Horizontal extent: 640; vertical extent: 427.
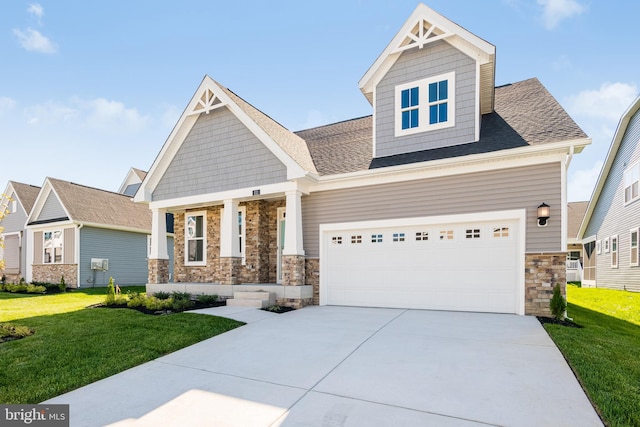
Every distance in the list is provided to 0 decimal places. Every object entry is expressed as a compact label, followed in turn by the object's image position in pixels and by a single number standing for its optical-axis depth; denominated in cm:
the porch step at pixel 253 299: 929
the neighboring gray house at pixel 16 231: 1958
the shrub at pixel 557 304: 691
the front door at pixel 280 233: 1156
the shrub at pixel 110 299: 997
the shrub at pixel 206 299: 991
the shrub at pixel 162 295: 1101
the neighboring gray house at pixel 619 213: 1383
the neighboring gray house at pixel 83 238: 1720
